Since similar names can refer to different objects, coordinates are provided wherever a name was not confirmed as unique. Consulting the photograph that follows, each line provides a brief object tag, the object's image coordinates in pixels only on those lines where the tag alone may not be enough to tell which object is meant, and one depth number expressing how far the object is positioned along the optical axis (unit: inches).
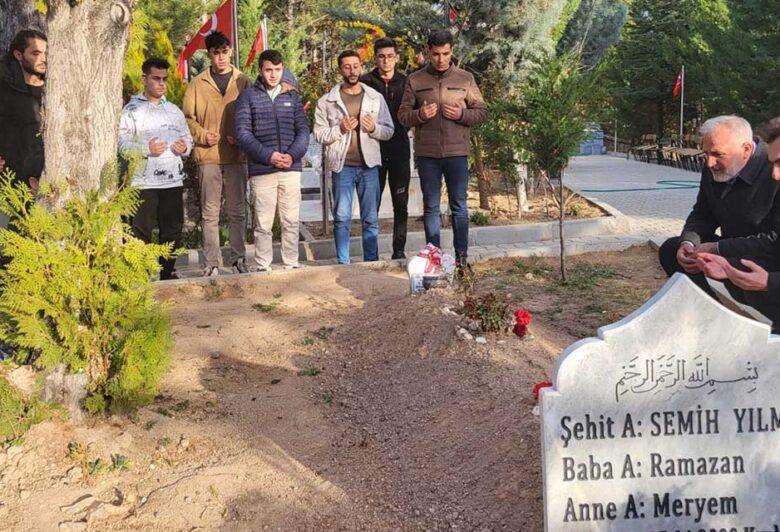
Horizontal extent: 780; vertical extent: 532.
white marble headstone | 121.0
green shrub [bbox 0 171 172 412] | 160.9
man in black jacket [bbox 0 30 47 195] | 251.6
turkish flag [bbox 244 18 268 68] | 534.3
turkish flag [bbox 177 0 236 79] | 424.8
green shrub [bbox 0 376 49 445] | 159.5
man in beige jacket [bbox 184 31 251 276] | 313.4
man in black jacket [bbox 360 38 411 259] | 330.0
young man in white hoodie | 292.7
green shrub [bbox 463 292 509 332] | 211.6
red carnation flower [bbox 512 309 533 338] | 208.2
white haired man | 199.3
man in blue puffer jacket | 301.1
